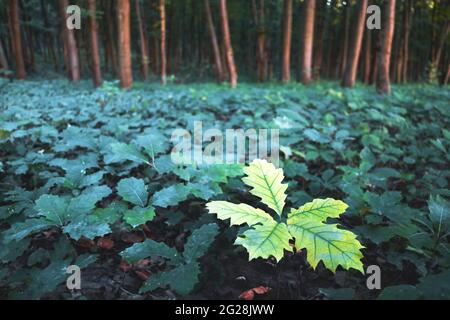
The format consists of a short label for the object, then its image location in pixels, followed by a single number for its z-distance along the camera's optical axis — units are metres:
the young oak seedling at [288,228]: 1.47
